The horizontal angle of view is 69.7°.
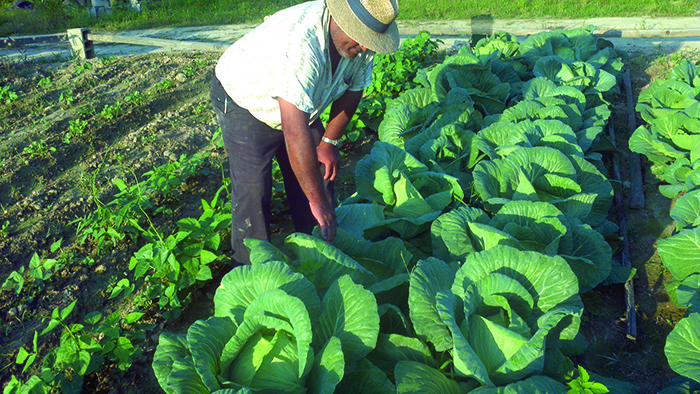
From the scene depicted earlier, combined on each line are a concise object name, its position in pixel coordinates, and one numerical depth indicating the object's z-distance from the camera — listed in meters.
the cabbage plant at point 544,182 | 2.83
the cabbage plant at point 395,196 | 2.80
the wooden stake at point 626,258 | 2.65
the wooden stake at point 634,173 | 3.79
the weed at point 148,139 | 4.82
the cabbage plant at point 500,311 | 1.82
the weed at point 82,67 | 6.83
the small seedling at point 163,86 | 6.18
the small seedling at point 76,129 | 5.00
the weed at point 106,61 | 7.20
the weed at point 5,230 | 3.62
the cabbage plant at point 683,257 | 2.62
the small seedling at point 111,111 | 5.33
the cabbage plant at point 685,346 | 2.04
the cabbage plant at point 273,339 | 1.66
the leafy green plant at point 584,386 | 1.80
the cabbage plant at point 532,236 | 2.39
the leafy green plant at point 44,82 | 6.41
